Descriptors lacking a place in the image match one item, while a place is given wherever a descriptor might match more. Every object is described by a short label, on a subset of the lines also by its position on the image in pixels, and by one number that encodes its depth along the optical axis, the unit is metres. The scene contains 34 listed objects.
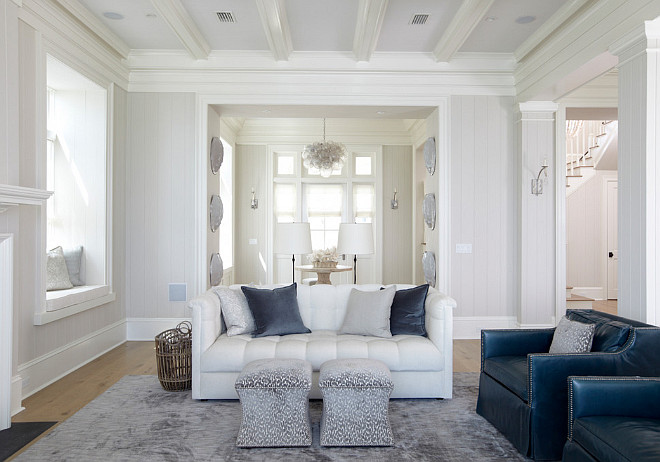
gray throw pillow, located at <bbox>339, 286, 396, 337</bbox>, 3.89
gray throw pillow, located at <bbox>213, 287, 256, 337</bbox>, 3.89
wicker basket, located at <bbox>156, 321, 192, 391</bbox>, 3.82
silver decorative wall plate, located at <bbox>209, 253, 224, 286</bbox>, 5.84
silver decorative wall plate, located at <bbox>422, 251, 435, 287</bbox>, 5.88
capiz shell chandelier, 7.34
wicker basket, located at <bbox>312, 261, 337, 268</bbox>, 5.99
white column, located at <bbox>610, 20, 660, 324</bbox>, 3.35
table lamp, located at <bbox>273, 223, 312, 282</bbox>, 4.56
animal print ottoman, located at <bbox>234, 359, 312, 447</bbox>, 2.85
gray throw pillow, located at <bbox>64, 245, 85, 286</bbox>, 4.95
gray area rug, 2.75
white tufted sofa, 3.56
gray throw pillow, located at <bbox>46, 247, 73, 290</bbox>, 4.65
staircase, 8.60
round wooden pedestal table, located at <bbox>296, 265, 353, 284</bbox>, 5.70
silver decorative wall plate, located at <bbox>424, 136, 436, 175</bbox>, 5.92
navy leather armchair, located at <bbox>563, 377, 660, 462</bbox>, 2.15
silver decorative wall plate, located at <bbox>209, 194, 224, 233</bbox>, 5.84
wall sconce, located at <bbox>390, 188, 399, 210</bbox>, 8.59
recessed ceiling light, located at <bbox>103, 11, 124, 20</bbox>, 4.57
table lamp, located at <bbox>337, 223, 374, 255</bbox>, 4.58
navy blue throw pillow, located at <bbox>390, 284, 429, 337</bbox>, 3.91
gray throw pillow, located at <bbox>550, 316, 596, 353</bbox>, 2.81
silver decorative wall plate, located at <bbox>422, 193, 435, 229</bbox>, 5.90
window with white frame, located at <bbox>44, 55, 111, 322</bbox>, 5.00
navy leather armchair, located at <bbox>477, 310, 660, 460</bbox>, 2.63
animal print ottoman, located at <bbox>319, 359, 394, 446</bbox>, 2.86
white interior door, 8.76
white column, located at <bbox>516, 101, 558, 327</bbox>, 5.65
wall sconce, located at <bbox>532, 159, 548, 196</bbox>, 5.55
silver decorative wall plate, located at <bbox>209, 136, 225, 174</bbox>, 5.85
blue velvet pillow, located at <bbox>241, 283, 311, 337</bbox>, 3.92
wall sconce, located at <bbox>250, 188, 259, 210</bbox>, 8.55
